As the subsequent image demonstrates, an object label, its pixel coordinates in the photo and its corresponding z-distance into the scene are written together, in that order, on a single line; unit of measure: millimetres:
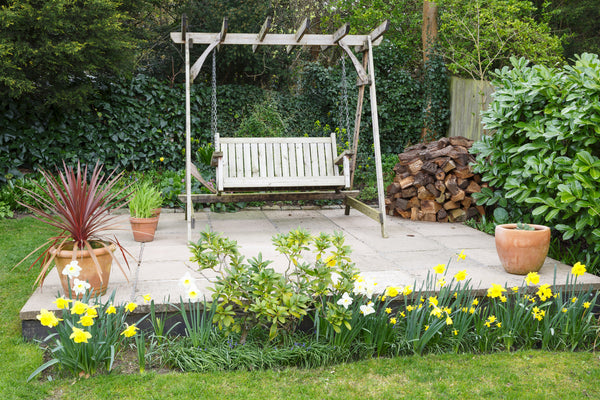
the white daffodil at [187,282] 2303
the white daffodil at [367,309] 2365
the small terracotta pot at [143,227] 4297
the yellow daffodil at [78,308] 2139
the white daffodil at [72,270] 2352
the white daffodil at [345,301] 2357
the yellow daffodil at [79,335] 2041
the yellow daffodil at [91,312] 2160
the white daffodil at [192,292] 2297
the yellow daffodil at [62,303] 2207
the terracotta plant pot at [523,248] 3225
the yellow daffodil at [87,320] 2107
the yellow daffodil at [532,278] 2538
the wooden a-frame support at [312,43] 4559
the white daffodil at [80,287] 2357
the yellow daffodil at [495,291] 2456
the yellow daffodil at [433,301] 2452
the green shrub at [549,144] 3336
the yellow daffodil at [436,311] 2420
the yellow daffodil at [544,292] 2561
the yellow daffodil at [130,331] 2230
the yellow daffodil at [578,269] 2555
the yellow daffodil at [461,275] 2531
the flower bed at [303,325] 2342
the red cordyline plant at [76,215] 2709
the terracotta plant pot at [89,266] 2670
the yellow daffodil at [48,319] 2074
